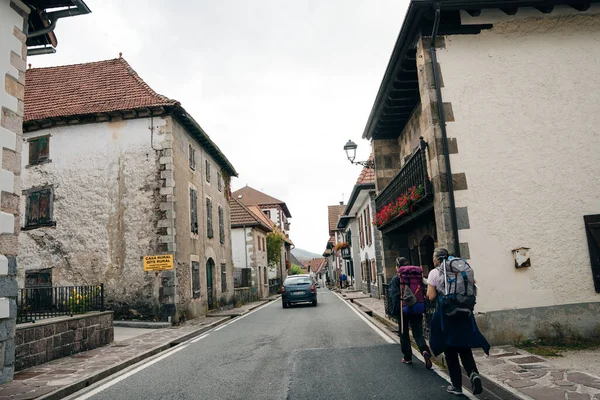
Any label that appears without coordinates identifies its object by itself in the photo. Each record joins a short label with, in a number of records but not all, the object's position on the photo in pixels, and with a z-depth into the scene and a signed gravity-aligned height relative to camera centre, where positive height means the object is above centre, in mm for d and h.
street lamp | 14359 +3650
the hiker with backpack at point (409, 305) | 7117 -674
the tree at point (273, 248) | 42516 +2025
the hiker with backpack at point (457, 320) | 5246 -714
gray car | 21594 -1139
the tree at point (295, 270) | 68100 -195
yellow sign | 15602 +466
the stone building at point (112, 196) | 15938 +3035
